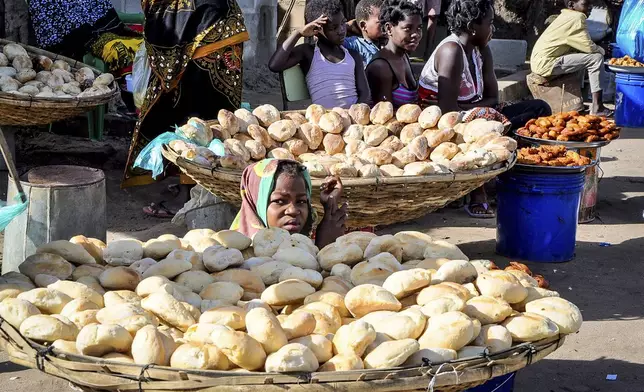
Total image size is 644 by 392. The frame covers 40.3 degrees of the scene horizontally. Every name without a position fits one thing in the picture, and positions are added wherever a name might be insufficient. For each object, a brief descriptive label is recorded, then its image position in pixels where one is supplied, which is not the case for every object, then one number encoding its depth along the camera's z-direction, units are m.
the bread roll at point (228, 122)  4.60
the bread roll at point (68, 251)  2.37
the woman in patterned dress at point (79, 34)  6.83
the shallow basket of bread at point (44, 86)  5.27
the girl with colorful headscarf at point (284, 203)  3.22
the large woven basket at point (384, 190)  3.97
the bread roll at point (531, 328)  2.07
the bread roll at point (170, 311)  2.03
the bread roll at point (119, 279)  2.24
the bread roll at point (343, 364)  1.86
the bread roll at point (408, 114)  4.90
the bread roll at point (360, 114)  4.89
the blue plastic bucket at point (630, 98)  9.44
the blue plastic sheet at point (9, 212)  2.74
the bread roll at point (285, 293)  2.15
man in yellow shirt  9.23
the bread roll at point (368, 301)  2.12
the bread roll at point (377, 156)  4.41
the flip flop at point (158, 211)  5.79
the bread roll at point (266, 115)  4.78
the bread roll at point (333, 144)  4.65
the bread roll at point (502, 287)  2.19
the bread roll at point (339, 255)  2.41
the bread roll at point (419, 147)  4.55
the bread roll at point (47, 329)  1.94
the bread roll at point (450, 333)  1.96
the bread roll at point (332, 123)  4.74
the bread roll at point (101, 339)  1.89
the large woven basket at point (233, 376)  1.80
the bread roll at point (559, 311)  2.15
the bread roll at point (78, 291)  2.14
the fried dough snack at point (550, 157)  5.05
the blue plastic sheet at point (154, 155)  4.51
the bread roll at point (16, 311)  2.00
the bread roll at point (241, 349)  1.85
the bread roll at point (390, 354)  1.88
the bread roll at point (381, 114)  4.89
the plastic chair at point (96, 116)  6.54
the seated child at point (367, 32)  6.38
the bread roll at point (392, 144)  4.64
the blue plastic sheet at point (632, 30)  10.20
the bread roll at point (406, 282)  2.19
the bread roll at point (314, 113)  4.86
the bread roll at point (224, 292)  2.17
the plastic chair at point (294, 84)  5.75
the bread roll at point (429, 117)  4.82
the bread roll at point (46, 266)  2.28
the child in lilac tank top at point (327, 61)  5.59
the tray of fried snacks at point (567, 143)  5.62
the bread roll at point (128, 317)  1.97
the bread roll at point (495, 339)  2.02
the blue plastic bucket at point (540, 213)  5.01
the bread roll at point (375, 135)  4.70
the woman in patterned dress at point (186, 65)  5.55
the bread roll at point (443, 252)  2.48
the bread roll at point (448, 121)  4.80
